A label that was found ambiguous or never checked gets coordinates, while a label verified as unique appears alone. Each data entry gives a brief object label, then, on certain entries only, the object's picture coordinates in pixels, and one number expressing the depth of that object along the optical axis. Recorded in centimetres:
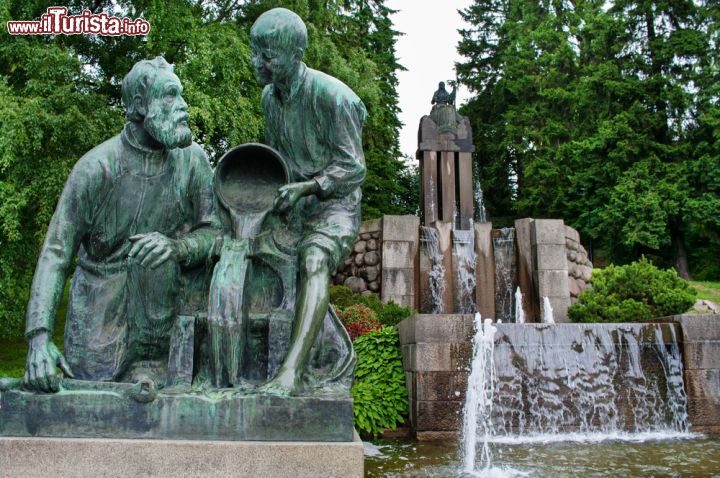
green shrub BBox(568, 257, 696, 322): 1073
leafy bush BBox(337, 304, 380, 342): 943
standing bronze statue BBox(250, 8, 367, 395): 333
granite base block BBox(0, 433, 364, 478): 276
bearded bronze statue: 317
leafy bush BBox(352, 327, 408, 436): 758
